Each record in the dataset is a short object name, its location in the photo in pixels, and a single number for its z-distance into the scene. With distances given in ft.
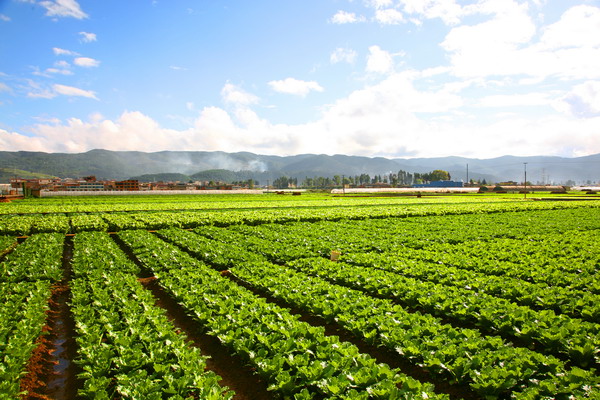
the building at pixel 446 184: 573.33
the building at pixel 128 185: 526.16
